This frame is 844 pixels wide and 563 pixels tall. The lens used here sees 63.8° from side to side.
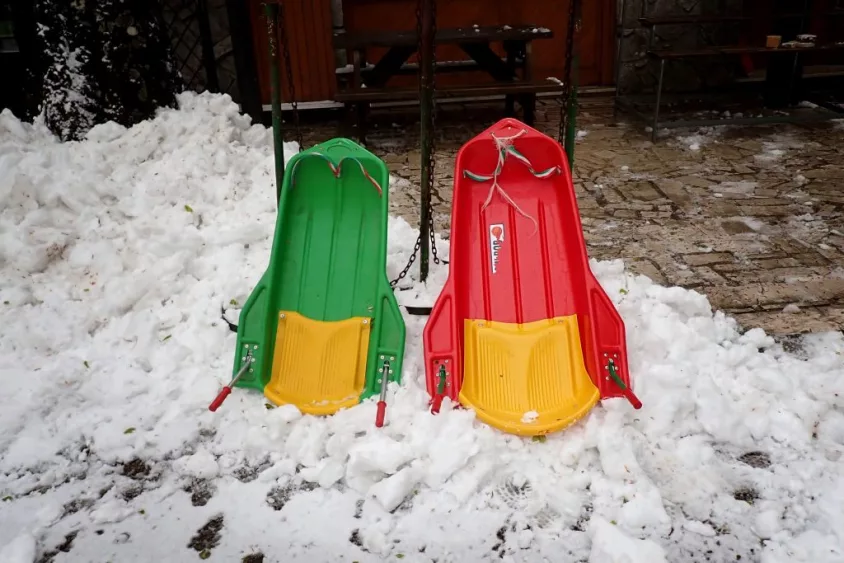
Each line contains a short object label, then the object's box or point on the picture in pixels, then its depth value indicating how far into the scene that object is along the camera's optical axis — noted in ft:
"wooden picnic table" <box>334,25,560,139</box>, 19.60
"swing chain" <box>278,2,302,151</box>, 11.05
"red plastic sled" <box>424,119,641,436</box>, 9.01
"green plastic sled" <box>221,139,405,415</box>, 9.53
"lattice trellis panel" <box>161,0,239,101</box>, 20.92
